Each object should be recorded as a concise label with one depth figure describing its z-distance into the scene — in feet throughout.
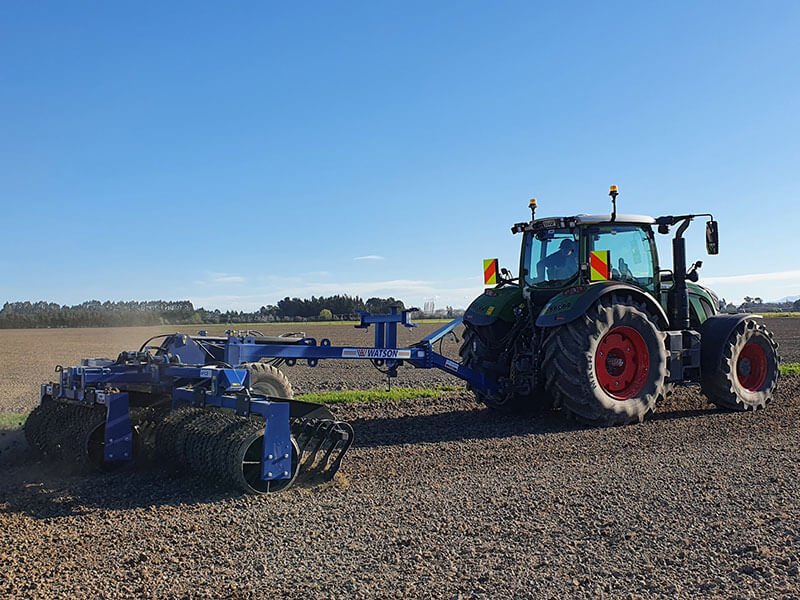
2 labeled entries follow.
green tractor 24.41
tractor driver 26.45
